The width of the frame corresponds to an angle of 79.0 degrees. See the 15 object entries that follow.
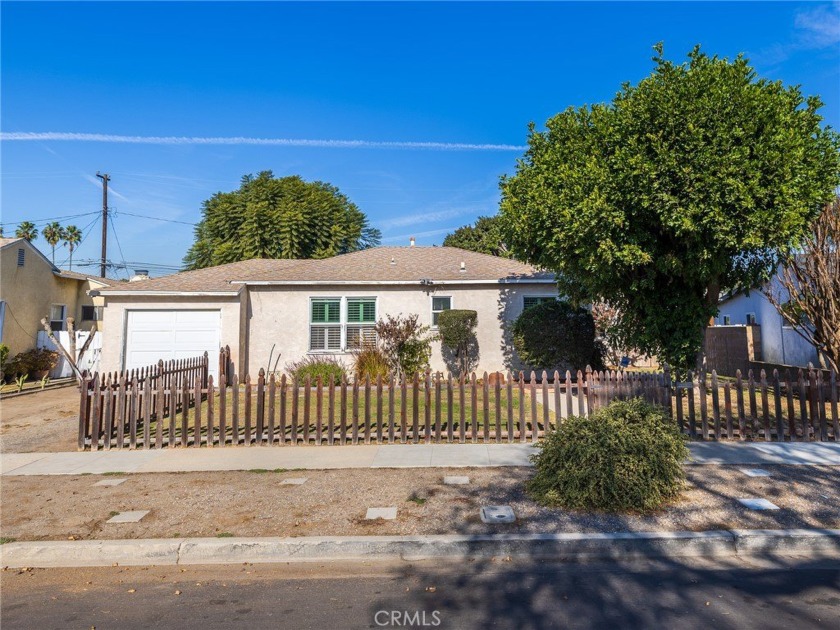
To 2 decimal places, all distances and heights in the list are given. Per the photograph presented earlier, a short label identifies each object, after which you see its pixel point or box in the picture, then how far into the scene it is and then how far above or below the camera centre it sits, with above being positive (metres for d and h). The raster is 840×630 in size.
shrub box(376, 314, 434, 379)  14.90 +0.44
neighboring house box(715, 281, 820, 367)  16.67 +0.91
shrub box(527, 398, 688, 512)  5.35 -1.13
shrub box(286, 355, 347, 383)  14.20 -0.16
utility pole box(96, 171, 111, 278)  32.88 +9.74
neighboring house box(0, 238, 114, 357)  18.86 +2.88
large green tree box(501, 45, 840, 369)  8.83 +3.11
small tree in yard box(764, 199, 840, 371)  12.02 +1.83
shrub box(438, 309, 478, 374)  14.59 +0.83
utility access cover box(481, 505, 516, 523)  5.15 -1.59
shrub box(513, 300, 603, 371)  13.49 +0.60
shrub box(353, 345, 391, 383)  14.32 -0.09
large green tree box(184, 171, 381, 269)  30.34 +8.60
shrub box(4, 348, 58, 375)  17.89 +0.08
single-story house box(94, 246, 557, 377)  15.34 +1.61
